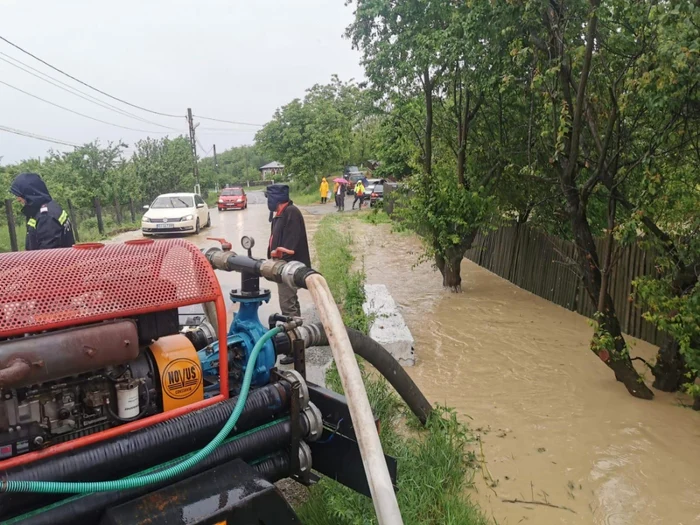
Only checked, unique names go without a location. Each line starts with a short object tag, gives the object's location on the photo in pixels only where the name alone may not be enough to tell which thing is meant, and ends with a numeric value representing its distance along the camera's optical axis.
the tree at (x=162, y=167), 36.06
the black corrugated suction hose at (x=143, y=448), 2.12
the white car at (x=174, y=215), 18.52
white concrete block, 6.24
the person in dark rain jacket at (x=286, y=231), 6.64
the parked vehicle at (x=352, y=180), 39.31
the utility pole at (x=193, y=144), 43.22
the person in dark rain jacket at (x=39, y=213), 5.70
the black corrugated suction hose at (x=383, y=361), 3.27
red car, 33.50
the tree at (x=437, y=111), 8.21
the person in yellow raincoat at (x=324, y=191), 34.25
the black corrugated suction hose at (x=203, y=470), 2.10
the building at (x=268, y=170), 82.43
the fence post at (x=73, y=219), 19.67
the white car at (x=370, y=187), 32.72
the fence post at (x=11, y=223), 13.88
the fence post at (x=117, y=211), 24.67
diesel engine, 2.13
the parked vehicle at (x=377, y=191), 29.33
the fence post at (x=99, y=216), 21.40
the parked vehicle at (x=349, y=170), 47.13
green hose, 2.00
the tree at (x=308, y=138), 40.44
